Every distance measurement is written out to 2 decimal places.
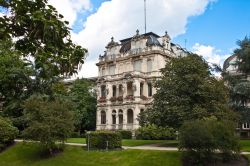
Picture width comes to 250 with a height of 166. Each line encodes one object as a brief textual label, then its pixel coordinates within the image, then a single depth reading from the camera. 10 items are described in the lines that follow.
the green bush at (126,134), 32.66
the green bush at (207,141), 15.48
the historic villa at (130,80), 36.77
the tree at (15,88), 28.46
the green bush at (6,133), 23.14
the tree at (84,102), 38.15
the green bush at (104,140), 20.88
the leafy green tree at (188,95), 20.18
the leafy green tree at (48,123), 19.75
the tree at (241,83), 20.33
